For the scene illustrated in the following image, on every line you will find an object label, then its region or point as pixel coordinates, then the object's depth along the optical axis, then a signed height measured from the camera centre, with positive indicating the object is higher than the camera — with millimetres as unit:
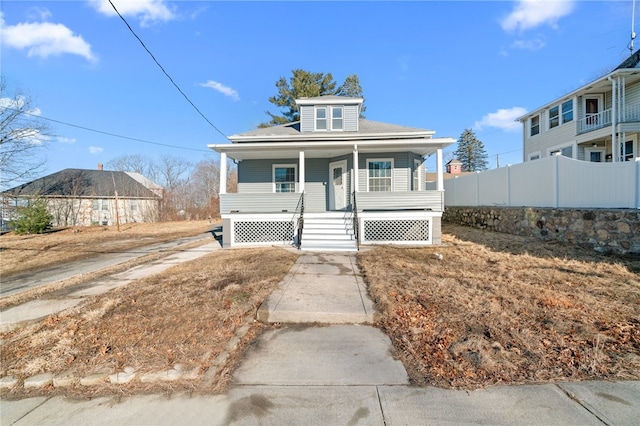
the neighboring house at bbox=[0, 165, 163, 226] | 29062 +1517
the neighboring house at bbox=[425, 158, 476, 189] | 34750 +5380
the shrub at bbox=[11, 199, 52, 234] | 19125 -536
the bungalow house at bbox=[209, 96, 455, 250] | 9998 +1049
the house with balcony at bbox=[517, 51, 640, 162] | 13289 +4469
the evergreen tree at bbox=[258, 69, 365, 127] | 28438 +12124
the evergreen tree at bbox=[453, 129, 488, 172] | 61188 +11586
